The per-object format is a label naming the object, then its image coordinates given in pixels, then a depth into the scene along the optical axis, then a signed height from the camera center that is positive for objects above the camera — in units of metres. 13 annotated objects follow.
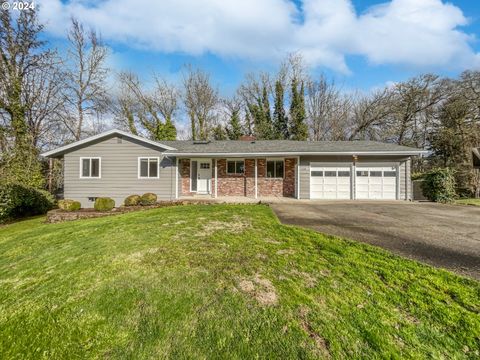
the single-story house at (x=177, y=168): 12.51 +0.80
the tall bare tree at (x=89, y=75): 20.11 +9.82
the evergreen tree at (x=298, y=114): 25.23 +7.73
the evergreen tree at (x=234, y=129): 25.92 +6.16
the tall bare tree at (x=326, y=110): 26.06 +8.49
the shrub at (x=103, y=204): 10.78 -1.01
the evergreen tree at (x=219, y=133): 25.75 +5.68
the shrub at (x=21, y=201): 10.96 -0.93
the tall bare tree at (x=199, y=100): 26.45 +9.78
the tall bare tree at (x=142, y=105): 25.75 +9.31
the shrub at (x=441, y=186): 11.94 -0.25
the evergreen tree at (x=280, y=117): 26.45 +7.74
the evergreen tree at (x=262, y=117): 26.12 +7.83
